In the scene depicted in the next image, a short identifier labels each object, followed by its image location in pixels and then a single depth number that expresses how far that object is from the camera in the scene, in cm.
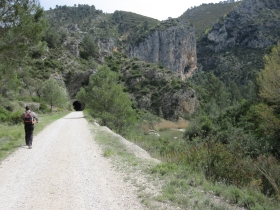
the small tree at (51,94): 3919
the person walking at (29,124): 994
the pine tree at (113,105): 2200
